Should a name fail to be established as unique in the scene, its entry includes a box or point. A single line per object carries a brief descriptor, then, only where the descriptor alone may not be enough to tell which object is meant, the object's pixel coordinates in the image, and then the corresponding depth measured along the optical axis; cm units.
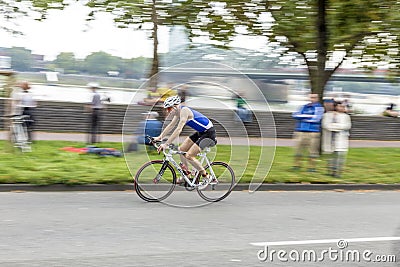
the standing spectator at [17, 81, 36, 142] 1727
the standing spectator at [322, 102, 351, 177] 1555
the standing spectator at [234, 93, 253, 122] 1219
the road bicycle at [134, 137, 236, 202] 1138
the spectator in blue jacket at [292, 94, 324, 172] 1584
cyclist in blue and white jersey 1092
